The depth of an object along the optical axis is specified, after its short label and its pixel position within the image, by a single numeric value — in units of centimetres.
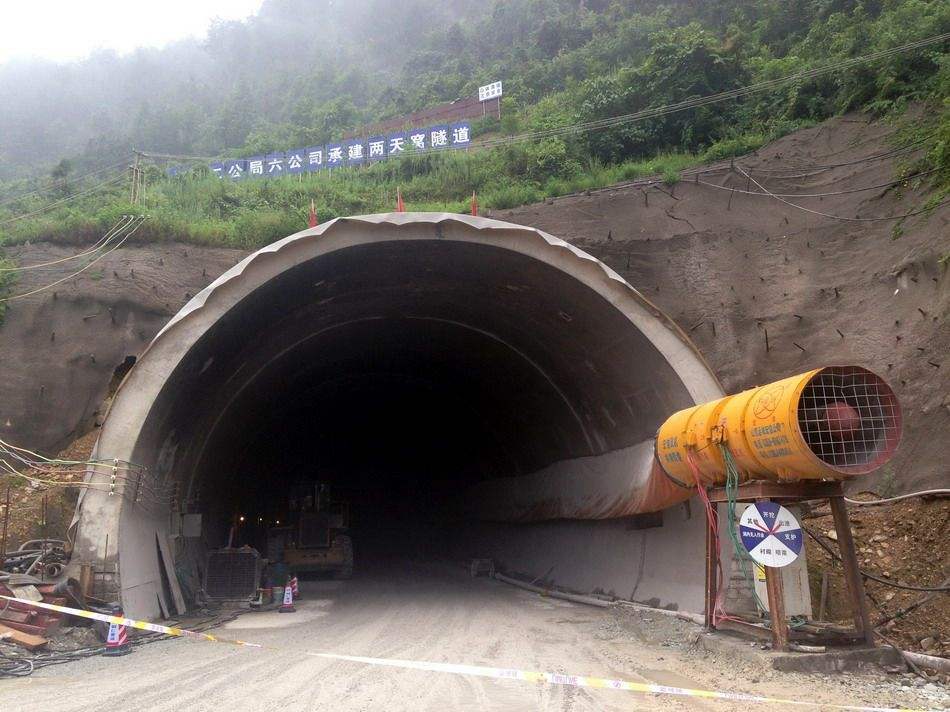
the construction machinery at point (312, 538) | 1917
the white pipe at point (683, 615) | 958
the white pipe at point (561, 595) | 1245
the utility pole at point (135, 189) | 2353
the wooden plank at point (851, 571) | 715
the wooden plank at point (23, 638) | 802
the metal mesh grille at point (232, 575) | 1365
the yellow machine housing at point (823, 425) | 657
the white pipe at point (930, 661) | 671
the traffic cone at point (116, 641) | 826
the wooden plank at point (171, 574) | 1130
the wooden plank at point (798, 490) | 723
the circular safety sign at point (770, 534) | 725
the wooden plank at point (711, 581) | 862
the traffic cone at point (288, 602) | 1257
